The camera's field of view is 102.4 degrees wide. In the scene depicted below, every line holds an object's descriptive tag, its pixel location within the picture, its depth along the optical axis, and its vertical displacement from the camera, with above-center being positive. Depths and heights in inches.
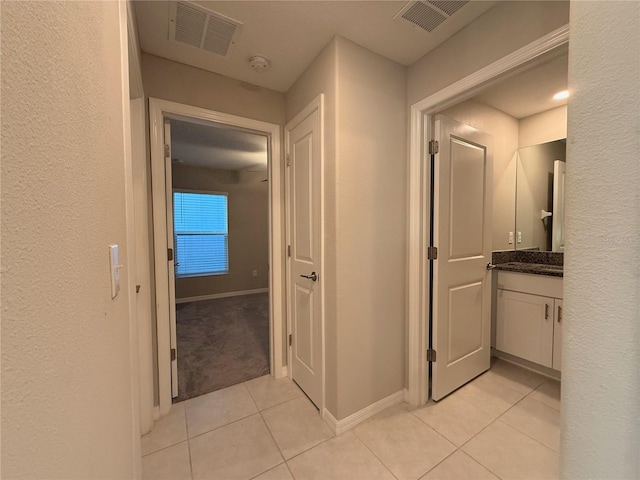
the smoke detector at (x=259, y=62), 66.1 +43.9
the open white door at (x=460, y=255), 69.8 -7.7
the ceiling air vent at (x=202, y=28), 53.1 +44.9
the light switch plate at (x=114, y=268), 26.9 -4.1
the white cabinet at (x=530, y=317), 79.4 -29.4
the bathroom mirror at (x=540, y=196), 97.7 +12.8
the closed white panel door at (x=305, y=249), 67.7 -5.7
